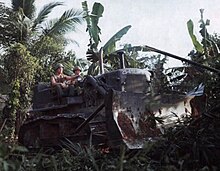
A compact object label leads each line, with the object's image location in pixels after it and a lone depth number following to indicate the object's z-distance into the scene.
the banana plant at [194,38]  8.45
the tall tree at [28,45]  14.16
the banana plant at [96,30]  15.02
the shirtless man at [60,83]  7.89
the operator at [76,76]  8.18
